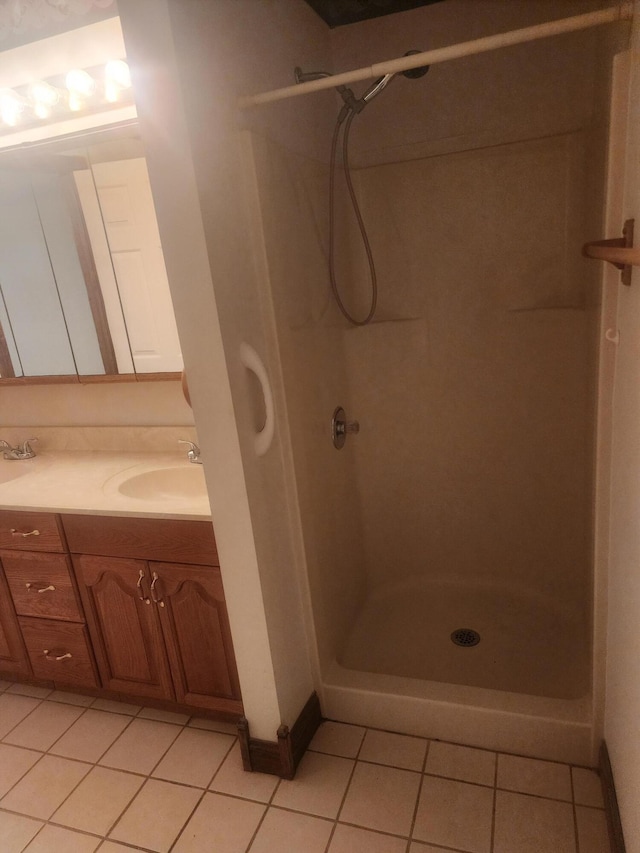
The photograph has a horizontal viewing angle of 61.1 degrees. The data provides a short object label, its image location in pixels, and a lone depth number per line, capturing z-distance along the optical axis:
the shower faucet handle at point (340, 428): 1.85
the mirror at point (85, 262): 1.82
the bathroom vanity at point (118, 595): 1.58
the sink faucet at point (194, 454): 1.90
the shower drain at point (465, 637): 1.93
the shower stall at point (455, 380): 1.59
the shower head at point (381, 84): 1.35
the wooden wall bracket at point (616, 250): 0.92
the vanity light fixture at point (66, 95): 1.76
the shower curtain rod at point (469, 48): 0.98
